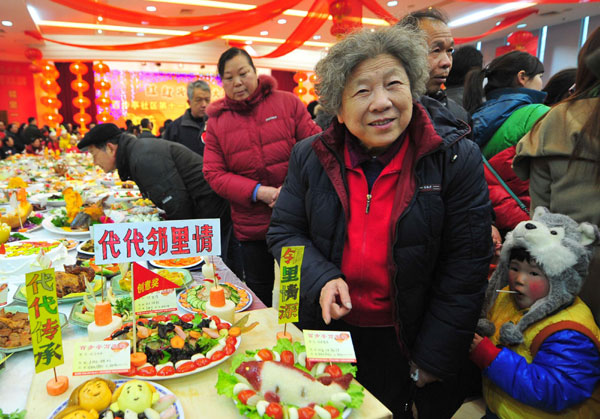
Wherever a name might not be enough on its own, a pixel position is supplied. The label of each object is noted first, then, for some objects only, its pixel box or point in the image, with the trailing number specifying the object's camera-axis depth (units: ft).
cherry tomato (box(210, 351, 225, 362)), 3.67
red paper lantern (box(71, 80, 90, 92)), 33.37
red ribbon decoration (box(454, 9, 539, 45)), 25.82
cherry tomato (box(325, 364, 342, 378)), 3.33
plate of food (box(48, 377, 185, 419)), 2.88
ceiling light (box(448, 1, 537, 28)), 26.20
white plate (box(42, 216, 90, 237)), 8.03
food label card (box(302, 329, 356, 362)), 3.34
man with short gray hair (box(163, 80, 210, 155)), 12.76
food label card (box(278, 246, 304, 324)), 3.58
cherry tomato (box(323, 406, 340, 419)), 2.93
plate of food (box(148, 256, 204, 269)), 6.36
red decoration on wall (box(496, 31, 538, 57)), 28.20
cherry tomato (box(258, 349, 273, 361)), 3.52
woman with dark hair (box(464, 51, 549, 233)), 6.24
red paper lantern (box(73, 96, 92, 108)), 34.06
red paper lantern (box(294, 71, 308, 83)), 37.77
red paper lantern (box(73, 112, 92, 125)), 34.60
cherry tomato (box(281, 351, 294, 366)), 3.54
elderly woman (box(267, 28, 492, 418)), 3.98
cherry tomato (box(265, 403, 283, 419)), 2.87
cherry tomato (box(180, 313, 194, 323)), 4.33
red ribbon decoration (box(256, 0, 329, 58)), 19.67
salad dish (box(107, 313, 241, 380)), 3.48
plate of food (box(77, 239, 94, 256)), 6.93
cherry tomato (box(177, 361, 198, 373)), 3.47
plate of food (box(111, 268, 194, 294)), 5.39
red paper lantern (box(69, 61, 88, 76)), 32.29
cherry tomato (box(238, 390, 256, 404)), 3.02
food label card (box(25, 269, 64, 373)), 3.08
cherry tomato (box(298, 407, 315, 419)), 2.87
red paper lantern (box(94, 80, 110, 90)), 34.32
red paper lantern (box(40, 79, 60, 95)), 33.09
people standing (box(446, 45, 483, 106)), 7.81
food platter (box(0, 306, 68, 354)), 3.91
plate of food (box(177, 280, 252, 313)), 4.98
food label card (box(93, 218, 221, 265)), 3.52
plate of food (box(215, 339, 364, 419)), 2.95
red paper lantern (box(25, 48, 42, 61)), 32.45
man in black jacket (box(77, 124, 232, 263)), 8.17
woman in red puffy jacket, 7.67
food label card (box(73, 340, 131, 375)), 3.15
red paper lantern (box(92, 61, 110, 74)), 33.12
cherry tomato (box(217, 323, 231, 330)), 4.16
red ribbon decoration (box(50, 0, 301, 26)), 17.47
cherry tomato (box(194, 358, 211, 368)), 3.55
